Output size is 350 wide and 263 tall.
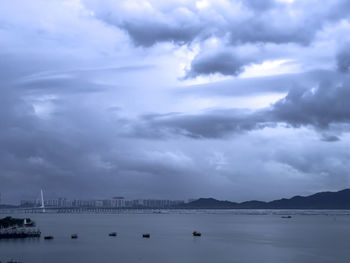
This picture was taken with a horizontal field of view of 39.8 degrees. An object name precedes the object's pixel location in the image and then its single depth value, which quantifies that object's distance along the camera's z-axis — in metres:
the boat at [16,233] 76.88
